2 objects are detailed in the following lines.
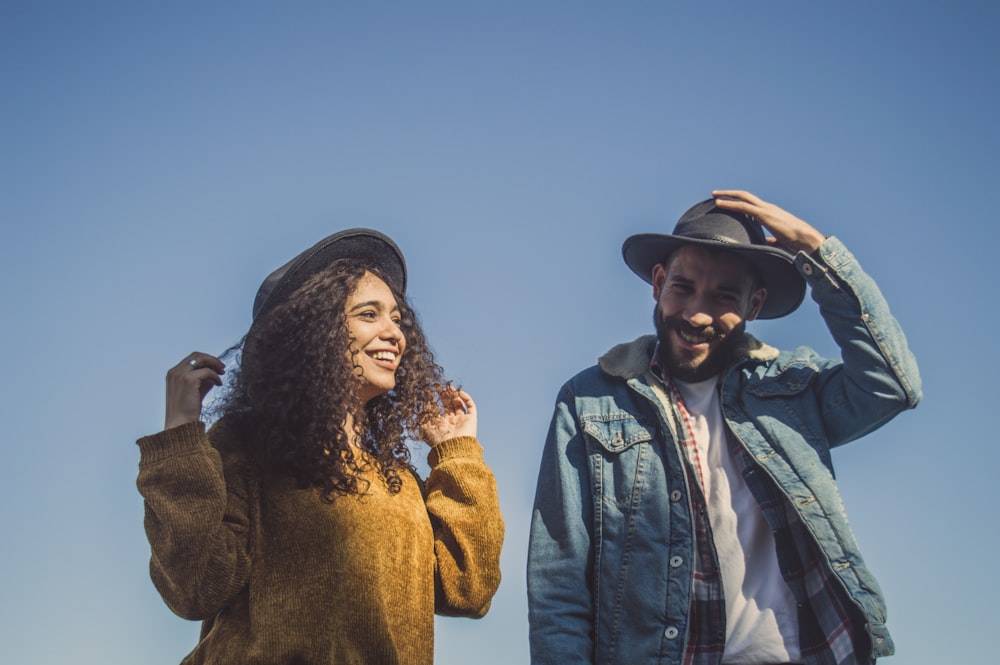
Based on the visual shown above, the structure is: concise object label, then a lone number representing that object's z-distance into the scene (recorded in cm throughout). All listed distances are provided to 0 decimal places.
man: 417
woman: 377
